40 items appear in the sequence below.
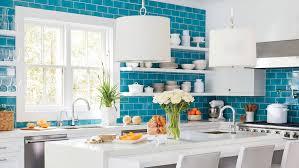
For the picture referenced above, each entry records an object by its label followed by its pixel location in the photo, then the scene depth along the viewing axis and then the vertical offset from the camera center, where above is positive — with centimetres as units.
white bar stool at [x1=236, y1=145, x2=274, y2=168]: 430 -69
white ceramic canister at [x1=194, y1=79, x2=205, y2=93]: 852 -8
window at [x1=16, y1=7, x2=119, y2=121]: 664 +31
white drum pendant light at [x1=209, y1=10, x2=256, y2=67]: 486 +35
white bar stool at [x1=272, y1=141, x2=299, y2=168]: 473 -72
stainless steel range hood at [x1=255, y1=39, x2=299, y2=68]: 718 +43
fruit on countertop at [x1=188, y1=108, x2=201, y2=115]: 835 -53
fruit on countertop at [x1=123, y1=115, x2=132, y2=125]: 713 -58
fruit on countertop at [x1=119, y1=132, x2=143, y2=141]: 456 -53
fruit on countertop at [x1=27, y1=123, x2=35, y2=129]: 627 -58
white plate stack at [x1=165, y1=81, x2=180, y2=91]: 804 -6
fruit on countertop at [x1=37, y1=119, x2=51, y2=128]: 639 -57
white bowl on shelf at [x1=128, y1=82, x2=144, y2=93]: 752 -10
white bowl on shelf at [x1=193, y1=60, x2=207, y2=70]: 844 +31
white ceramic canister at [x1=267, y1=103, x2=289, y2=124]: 747 -48
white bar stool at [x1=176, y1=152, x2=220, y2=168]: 376 -64
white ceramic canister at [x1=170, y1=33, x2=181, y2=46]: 805 +71
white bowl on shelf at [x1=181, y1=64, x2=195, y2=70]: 820 +27
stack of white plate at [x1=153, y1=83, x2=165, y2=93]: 790 -9
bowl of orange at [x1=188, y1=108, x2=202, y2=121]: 834 -58
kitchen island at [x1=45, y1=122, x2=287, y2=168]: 405 -64
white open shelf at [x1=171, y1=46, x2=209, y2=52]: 802 +57
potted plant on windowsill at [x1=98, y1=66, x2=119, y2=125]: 708 -33
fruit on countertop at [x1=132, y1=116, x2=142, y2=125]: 721 -58
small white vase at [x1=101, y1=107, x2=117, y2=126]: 707 -51
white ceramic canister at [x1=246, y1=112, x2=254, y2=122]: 812 -59
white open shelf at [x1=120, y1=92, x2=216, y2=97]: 741 -20
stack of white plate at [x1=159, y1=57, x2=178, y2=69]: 790 +27
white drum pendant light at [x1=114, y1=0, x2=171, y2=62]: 418 +38
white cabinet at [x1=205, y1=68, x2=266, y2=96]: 797 +0
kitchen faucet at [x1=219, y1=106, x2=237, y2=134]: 568 -55
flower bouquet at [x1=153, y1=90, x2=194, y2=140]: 480 -24
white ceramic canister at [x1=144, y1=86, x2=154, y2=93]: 770 -12
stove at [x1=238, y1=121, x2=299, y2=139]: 695 -70
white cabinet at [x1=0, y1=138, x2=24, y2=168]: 562 -86
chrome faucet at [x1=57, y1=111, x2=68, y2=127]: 679 -54
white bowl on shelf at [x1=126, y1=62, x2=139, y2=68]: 746 +25
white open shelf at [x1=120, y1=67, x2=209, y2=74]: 745 +19
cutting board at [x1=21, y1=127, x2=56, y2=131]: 617 -62
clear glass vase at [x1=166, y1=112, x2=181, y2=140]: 486 -45
